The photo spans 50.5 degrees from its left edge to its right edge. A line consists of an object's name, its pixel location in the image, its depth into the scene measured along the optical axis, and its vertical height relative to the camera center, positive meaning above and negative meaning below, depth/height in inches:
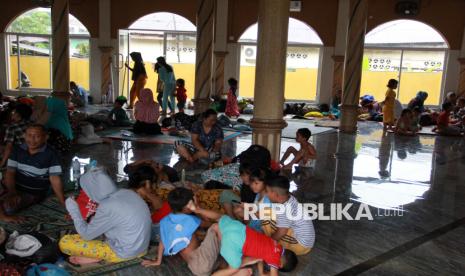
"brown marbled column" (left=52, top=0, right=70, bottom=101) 388.2 +9.7
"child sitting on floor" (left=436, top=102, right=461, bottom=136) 430.3 -40.3
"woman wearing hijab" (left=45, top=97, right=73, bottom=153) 263.4 -34.3
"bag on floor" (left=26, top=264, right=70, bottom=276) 125.7 -53.5
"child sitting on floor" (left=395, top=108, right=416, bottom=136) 429.1 -41.1
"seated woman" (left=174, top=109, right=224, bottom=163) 271.6 -41.4
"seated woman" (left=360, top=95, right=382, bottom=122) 538.3 -36.8
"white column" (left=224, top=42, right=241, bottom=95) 615.2 +10.8
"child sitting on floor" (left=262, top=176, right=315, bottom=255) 140.9 -44.6
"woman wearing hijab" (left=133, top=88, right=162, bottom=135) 360.5 -35.4
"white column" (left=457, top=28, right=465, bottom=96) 579.8 +10.7
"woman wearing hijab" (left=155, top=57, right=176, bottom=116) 485.7 -14.3
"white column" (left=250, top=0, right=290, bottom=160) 227.9 +0.7
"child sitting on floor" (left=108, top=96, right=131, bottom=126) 401.1 -41.7
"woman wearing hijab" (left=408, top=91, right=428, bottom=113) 499.5 -22.9
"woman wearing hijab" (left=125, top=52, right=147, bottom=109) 505.4 -11.2
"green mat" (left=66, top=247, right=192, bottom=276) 134.5 -56.1
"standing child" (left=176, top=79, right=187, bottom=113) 498.3 -29.3
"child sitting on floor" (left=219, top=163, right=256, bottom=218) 164.9 -44.2
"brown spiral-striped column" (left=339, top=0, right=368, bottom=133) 402.6 +9.0
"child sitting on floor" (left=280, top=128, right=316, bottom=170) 267.3 -43.0
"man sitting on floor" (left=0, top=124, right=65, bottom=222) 175.0 -40.1
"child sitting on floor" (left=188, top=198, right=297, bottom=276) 128.4 -46.4
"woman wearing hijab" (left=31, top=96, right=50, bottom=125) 258.1 -26.5
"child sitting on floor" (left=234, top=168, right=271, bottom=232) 152.8 -35.7
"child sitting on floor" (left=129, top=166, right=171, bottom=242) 155.6 -40.6
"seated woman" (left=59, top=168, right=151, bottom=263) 134.8 -45.0
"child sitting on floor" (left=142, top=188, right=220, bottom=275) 133.6 -47.2
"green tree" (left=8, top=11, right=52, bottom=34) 648.4 +47.7
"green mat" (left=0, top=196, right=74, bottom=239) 161.1 -54.5
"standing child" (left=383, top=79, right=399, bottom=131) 453.1 -29.8
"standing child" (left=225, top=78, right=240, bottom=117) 521.7 -35.4
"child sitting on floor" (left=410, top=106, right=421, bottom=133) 434.6 -37.7
